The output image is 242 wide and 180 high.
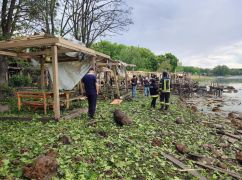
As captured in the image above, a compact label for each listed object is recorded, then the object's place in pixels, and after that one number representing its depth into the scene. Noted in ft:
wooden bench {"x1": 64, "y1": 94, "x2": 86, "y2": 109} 23.02
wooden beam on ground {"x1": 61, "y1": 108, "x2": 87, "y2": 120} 19.73
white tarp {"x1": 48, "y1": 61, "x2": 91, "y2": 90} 25.46
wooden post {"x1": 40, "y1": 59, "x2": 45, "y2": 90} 27.07
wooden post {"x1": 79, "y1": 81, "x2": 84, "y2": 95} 33.23
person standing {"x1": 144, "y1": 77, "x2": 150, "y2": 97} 48.06
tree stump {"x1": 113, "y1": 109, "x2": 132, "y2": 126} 18.98
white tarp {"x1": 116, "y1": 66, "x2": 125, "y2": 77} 43.34
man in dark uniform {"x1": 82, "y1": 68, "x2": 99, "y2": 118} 20.15
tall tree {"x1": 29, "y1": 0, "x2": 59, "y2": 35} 37.23
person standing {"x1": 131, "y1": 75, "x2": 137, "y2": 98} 43.33
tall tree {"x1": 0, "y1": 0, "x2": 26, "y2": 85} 33.11
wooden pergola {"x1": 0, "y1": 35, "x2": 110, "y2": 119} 18.68
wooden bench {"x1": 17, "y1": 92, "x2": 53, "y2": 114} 20.76
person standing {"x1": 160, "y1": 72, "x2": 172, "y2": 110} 27.47
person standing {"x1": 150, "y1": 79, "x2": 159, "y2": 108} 29.06
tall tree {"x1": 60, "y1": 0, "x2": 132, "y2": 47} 50.64
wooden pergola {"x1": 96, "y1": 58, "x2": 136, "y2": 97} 37.38
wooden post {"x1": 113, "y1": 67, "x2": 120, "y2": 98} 37.68
